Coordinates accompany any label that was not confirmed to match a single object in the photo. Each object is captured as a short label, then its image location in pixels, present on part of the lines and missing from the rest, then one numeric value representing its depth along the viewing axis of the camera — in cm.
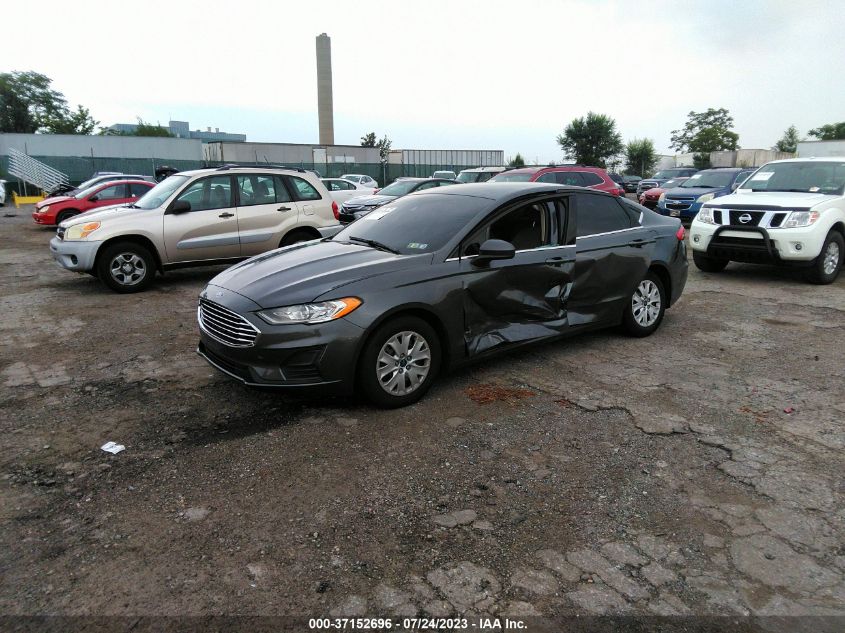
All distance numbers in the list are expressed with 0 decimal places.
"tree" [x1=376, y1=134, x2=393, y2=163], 4809
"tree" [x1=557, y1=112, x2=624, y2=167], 6312
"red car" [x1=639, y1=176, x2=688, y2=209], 1947
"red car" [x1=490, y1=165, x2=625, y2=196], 1606
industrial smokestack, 7350
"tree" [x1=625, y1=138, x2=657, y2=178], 5956
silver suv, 868
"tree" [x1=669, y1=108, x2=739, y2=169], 7262
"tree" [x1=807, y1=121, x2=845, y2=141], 8400
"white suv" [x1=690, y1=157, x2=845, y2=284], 888
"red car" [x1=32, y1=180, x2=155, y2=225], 1705
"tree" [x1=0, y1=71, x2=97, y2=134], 6756
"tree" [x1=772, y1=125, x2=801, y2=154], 7768
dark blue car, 1600
